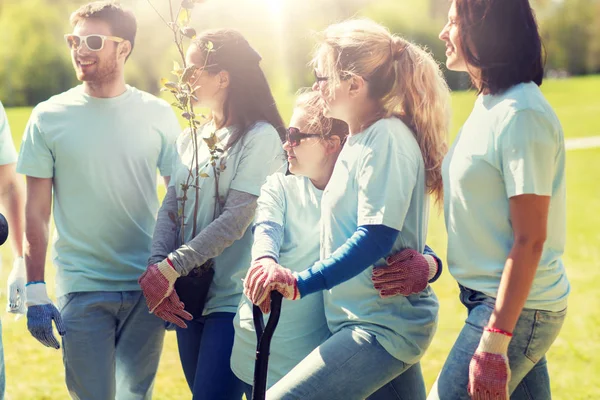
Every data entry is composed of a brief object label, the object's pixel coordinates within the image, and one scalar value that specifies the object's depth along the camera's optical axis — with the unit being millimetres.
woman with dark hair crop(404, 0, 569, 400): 2295
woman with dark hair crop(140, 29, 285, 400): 3283
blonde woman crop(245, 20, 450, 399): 2557
